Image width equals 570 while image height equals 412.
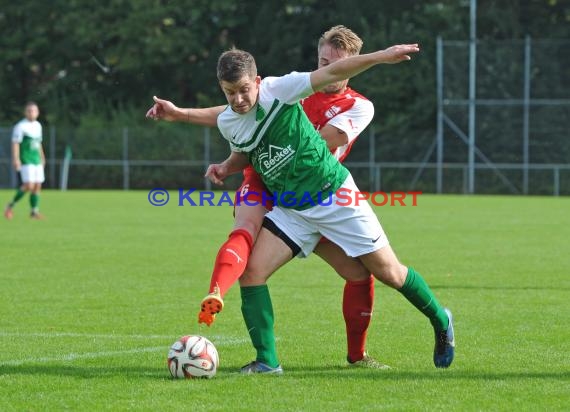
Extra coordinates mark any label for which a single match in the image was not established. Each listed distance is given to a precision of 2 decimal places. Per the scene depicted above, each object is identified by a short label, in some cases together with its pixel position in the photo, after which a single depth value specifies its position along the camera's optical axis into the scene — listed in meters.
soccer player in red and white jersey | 12.48
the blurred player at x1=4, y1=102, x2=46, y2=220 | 42.00
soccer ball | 11.68
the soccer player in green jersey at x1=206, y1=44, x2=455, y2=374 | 11.81
